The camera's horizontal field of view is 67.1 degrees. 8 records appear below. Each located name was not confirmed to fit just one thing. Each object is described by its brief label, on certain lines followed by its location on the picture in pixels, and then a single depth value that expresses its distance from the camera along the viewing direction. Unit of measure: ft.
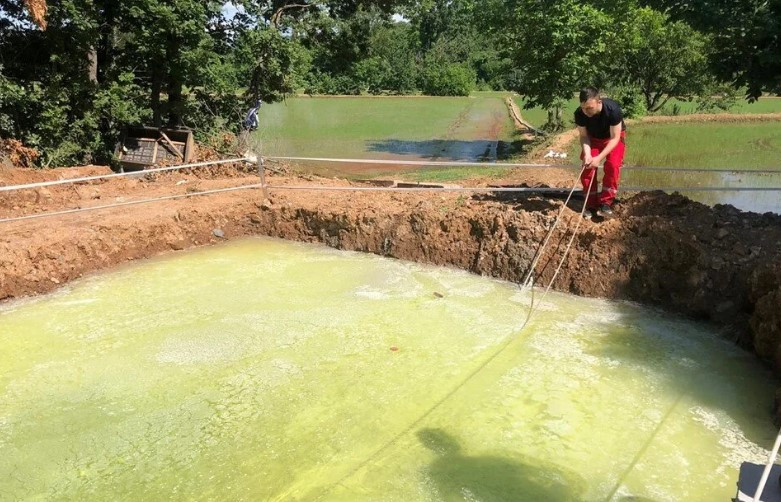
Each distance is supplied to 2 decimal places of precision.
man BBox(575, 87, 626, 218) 18.93
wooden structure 37.70
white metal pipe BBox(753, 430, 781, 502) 5.51
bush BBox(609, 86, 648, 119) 79.87
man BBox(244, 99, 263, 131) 41.57
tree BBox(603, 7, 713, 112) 84.23
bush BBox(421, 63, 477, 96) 159.94
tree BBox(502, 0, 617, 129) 47.73
